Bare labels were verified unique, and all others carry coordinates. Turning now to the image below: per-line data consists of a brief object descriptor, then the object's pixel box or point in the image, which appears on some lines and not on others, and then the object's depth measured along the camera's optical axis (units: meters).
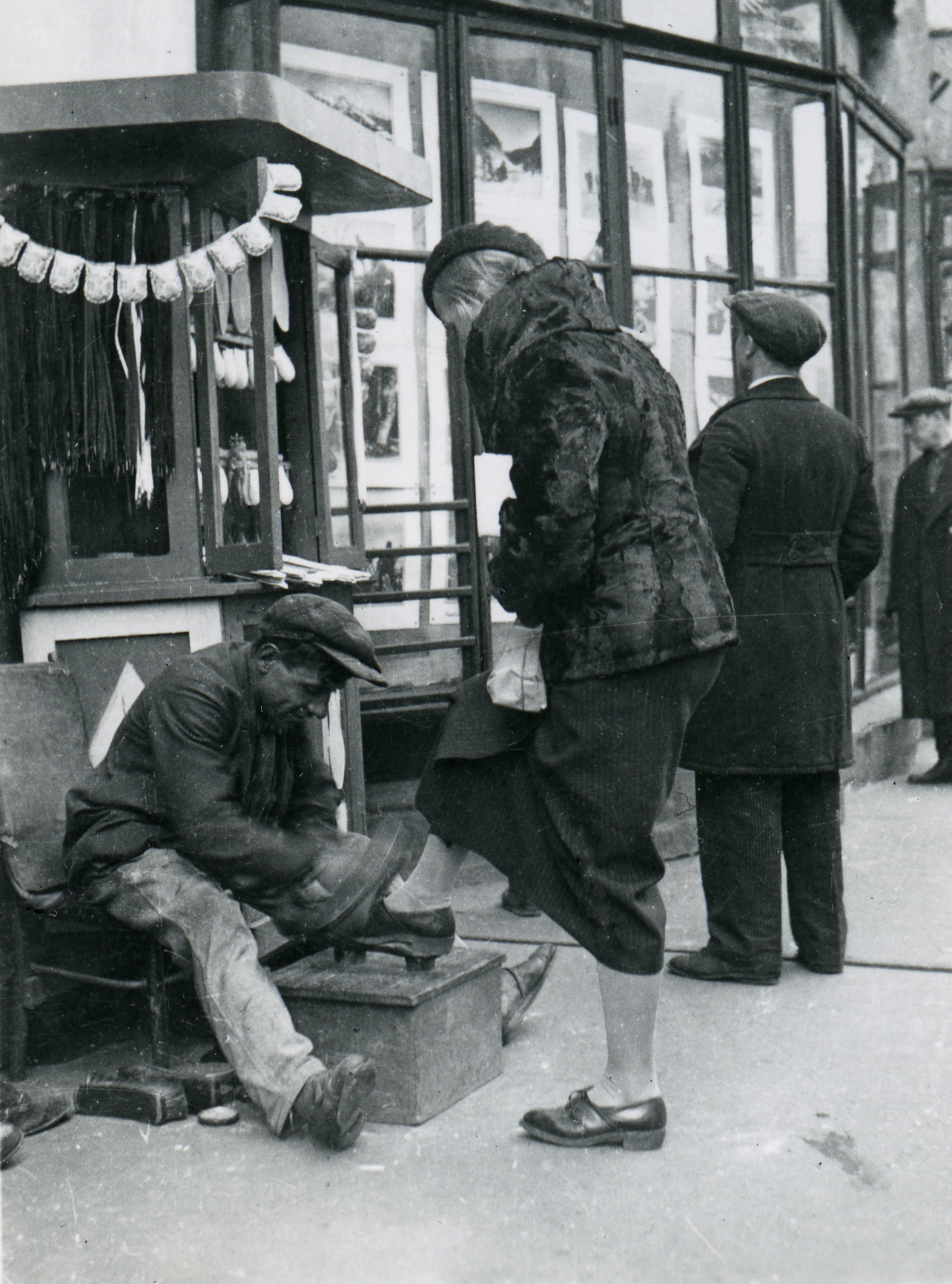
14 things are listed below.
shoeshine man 3.50
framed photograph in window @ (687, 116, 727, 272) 7.54
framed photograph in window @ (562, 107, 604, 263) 6.89
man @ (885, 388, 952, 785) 7.85
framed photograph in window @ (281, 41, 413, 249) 6.03
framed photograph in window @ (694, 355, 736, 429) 7.73
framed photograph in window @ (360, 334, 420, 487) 6.34
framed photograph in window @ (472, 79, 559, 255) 6.61
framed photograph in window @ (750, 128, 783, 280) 7.84
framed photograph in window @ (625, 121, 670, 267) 7.21
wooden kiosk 4.14
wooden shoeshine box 3.40
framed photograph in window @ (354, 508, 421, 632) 6.28
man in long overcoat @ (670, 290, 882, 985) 4.35
